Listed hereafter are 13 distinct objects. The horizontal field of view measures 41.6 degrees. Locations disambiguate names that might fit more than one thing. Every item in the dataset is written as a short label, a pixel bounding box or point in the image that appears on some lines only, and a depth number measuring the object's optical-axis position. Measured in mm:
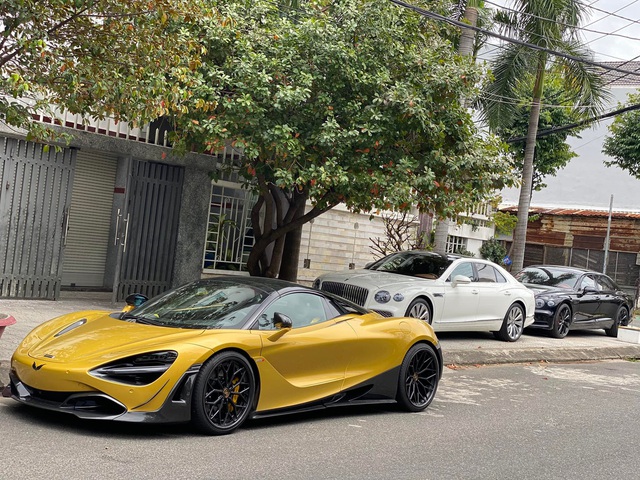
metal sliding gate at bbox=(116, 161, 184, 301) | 16328
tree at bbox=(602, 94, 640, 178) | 34812
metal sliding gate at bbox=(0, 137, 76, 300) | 14562
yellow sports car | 6461
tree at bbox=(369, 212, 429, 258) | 21328
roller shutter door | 16719
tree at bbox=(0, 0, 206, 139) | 9117
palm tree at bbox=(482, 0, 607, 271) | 21078
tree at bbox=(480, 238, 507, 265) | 32594
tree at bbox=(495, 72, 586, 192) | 36188
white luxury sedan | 13797
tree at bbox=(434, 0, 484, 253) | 18406
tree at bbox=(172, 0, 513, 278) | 13383
